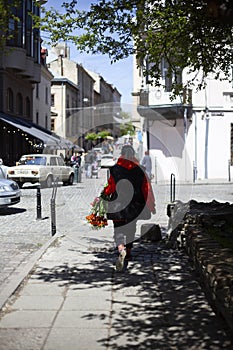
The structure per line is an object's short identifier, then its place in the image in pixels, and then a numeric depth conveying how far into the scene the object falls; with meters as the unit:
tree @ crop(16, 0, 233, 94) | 9.32
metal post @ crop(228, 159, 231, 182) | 28.63
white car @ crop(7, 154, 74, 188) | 24.97
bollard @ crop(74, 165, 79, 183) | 30.22
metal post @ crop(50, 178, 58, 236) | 11.41
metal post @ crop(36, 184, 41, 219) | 13.74
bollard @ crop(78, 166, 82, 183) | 30.66
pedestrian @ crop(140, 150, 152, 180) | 24.73
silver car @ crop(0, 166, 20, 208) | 14.62
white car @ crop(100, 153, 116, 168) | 46.14
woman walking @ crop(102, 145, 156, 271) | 7.84
